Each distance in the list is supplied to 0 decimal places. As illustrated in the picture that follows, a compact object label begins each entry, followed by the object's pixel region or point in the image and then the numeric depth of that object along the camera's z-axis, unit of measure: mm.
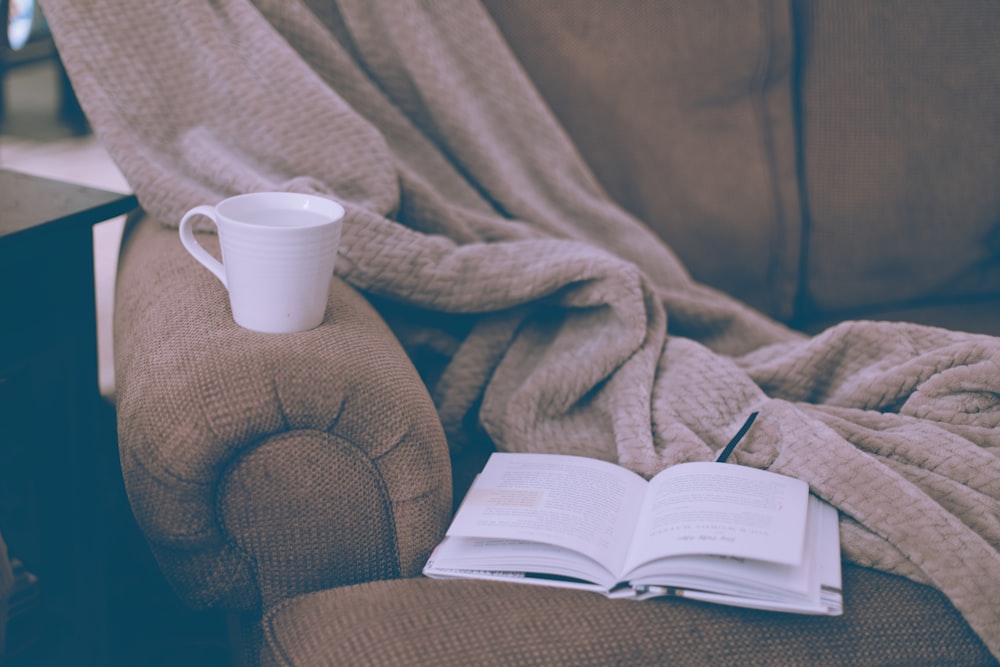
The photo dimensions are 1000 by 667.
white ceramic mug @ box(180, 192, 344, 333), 742
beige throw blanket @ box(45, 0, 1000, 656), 875
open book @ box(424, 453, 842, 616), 730
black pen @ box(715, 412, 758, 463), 880
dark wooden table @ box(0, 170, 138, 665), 924
